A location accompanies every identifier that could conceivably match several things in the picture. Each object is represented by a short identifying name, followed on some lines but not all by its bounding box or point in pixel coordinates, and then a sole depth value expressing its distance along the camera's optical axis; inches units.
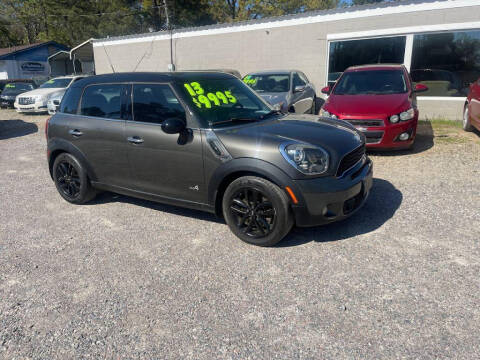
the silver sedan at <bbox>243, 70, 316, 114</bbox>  333.1
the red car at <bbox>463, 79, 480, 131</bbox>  293.4
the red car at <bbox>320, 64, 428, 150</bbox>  245.4
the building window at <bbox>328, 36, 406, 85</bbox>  420.2
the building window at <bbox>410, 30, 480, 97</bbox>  388.5
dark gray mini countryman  130.2
